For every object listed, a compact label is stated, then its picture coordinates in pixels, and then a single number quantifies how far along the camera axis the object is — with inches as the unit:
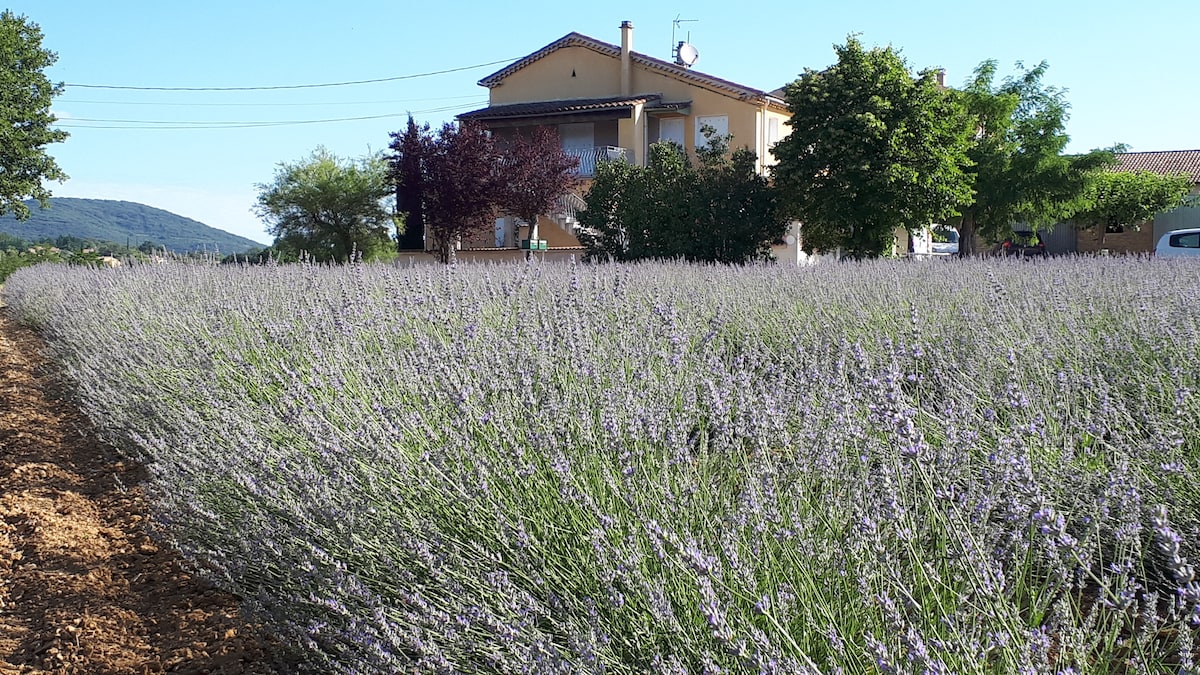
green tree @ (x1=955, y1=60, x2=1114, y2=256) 989.2
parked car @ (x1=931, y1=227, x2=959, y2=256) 1503.4
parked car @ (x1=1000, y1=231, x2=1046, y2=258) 1274.6
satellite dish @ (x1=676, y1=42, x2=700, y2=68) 1244.5
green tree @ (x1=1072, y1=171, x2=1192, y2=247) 1395.2
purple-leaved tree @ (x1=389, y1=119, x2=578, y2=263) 895.1
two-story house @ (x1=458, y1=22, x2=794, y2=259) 1127.6
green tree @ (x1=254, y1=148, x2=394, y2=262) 1376.7
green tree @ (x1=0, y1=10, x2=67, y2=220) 1200.8
